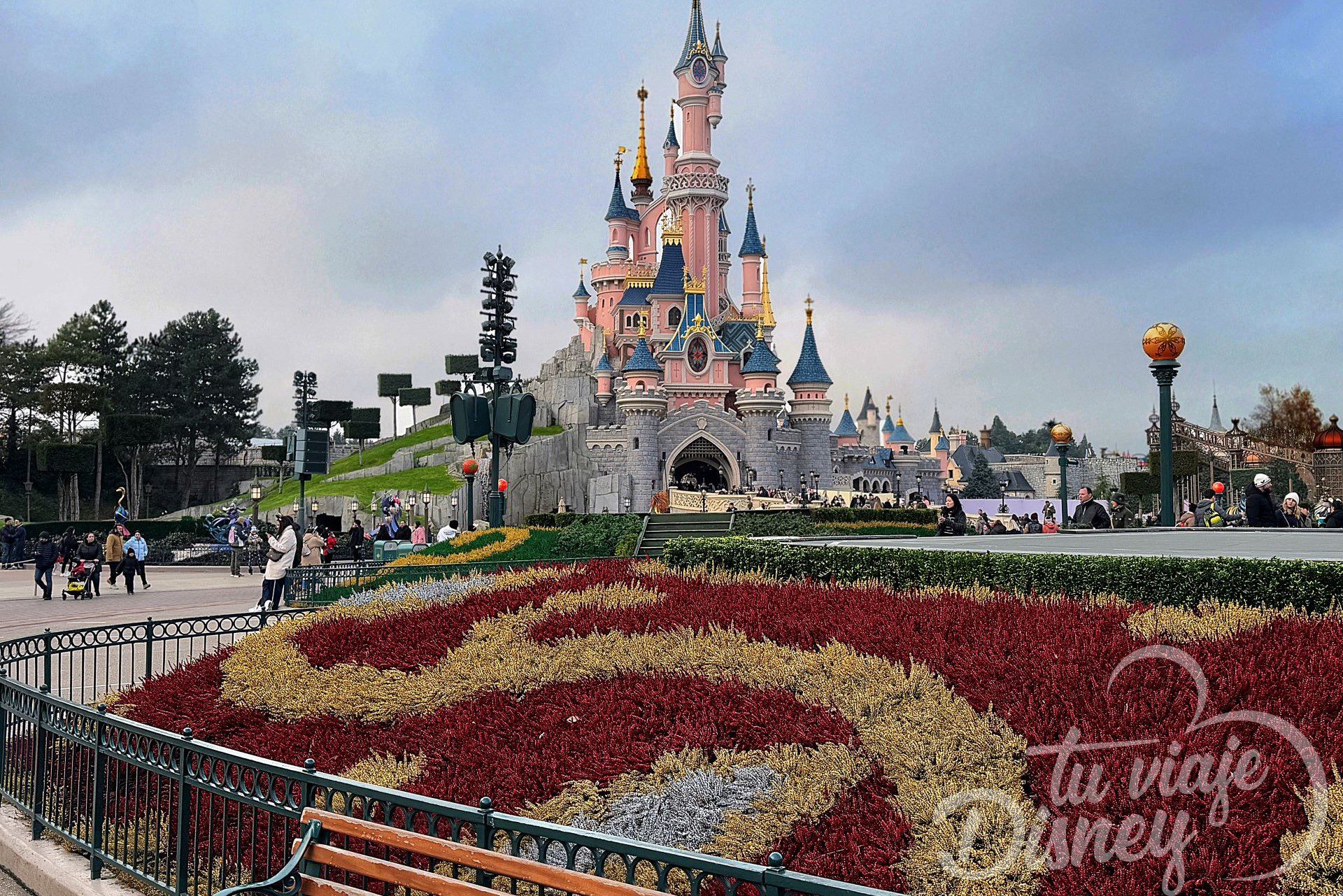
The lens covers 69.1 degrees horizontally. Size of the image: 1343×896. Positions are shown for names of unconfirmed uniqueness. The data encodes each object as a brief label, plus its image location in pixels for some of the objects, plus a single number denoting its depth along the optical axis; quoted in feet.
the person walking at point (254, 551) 107.55
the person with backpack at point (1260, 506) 44.70
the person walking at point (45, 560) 69.31
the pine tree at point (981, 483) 256.52
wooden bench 10.61
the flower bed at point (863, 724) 13.29
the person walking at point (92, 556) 70.44
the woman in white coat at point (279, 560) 49.47
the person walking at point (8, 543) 103.96
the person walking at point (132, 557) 73.15
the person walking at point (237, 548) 95.35
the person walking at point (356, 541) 87.50
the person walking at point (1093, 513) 52.26
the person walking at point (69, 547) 78.84
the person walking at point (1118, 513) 90.99
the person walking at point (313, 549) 70.59
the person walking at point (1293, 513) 53.52
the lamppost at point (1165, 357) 47.93
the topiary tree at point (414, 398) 290.56
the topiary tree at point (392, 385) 291.79
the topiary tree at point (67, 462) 179.73
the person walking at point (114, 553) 73.15
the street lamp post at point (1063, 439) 81.20
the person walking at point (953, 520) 50.88
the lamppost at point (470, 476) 79.62
